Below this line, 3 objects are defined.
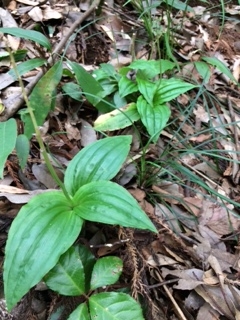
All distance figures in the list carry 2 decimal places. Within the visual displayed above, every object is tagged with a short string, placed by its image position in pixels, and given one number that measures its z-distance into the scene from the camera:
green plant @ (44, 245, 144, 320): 0.25
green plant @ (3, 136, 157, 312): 0.23
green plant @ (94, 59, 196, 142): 0.37
